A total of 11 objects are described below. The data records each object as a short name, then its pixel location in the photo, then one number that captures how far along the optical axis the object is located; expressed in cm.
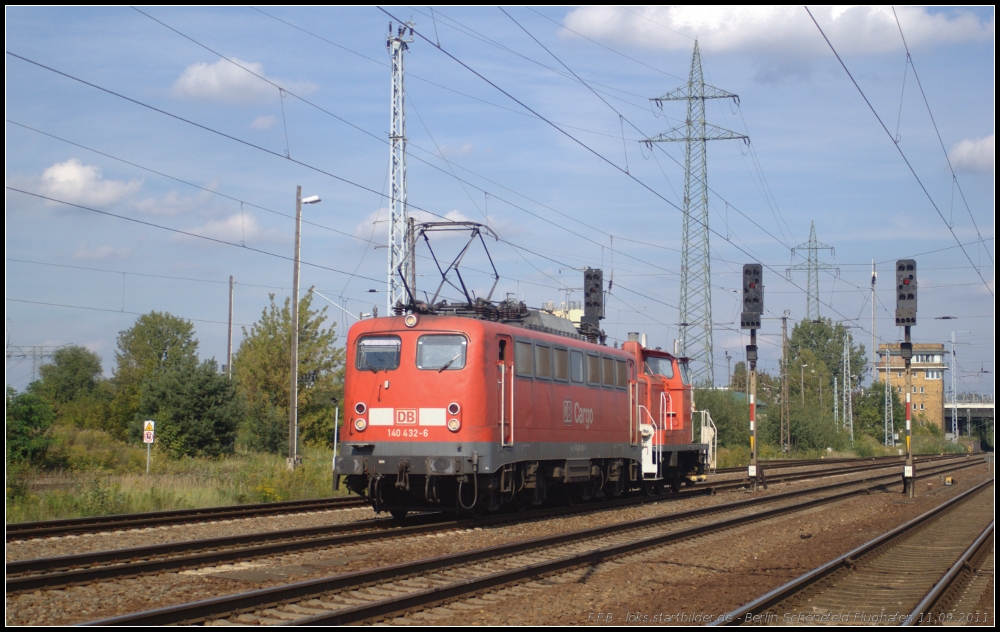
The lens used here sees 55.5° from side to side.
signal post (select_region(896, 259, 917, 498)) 2586
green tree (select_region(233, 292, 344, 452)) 4569
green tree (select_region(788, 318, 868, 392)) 11188
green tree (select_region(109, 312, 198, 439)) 8632
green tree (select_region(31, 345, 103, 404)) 8675
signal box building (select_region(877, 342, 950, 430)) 12708
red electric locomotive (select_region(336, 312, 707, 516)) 1616
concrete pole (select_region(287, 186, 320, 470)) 2869
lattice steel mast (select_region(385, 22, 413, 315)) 3047
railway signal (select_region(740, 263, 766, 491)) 2614
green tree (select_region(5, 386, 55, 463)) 3077
